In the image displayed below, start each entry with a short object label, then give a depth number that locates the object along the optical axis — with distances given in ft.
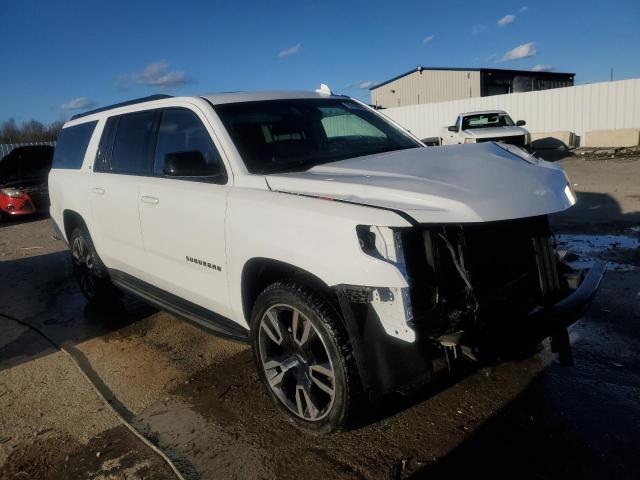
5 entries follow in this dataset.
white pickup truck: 47.32
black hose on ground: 9.04
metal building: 115.03
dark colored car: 40.88
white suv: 7.84
